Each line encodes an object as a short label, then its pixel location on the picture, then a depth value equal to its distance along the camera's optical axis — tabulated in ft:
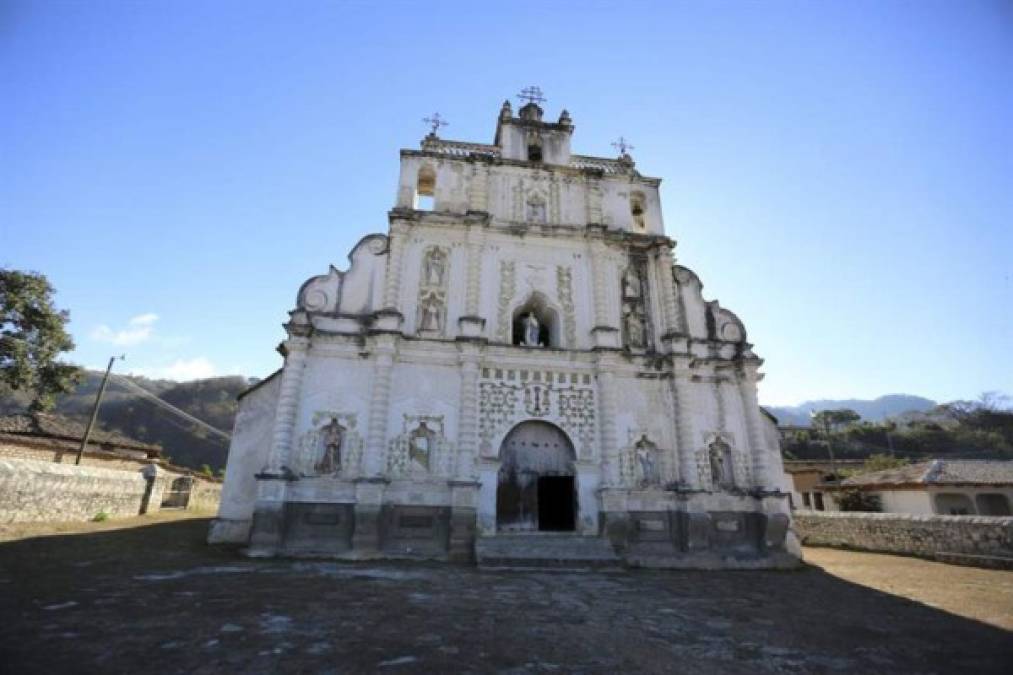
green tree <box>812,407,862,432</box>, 214.07
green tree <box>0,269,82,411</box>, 75.10
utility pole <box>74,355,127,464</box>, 85.20
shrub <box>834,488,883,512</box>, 85.05
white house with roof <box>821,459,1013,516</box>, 76.02
